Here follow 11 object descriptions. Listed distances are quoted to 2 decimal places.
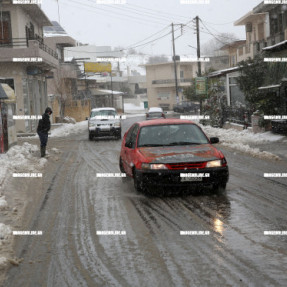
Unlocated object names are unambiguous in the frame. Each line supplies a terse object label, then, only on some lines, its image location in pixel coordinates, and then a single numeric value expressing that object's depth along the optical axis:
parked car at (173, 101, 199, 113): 70.88
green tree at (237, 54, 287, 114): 25.09
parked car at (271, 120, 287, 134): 22.75
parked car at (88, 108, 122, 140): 28.17
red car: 9.58
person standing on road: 18.77
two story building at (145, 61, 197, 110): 87.38
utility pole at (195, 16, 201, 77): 43.24
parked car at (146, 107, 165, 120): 42.97
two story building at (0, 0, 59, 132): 31.89
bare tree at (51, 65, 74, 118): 52.66
